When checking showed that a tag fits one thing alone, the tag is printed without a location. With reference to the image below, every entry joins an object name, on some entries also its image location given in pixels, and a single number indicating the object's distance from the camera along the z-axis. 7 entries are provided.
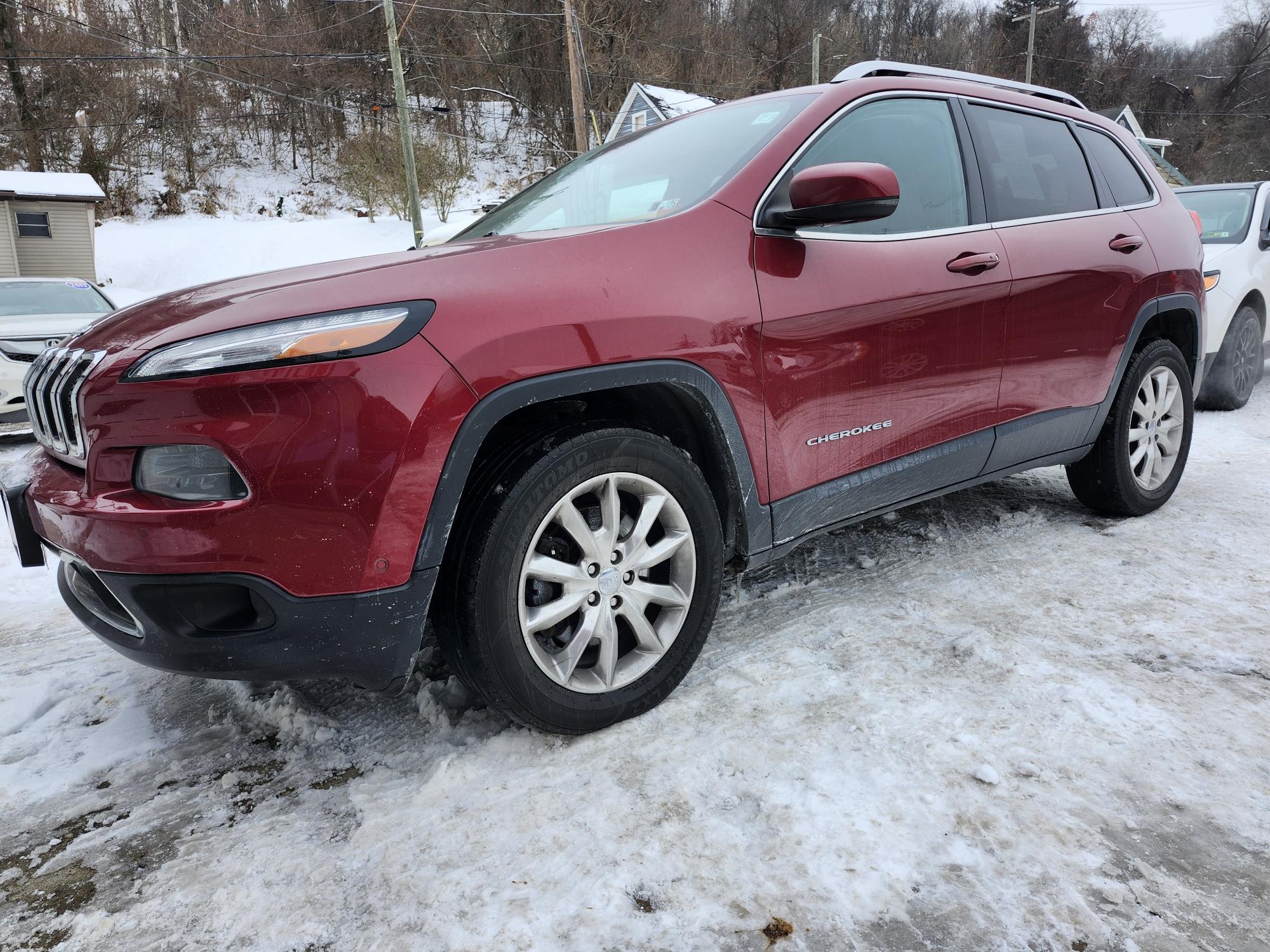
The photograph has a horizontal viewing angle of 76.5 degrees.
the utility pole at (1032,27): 33.94
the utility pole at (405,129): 19.62
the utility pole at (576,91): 21.34
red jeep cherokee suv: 1.65
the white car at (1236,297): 6.10
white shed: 22.50
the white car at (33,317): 6.72
